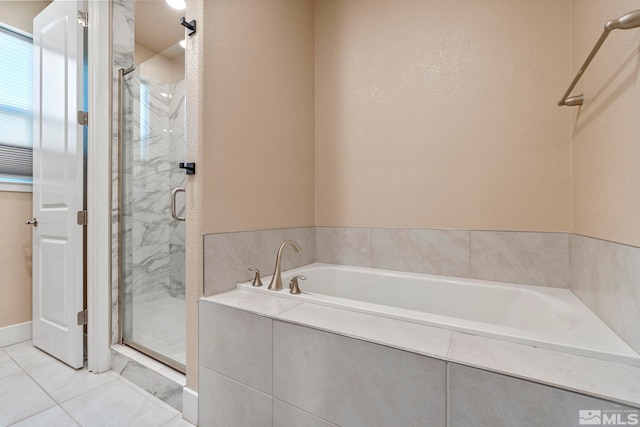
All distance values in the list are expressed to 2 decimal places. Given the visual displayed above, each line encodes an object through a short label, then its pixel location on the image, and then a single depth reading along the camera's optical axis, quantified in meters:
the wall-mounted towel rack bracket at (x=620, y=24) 0.72
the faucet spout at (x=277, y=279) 1.33
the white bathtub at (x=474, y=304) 0.79
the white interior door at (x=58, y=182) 1.67
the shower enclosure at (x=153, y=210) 1.75
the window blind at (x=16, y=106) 2.03
